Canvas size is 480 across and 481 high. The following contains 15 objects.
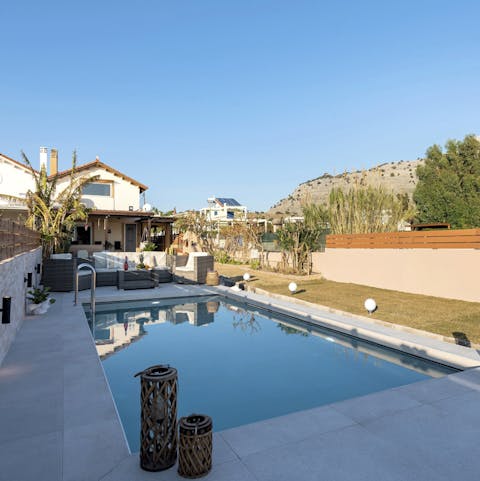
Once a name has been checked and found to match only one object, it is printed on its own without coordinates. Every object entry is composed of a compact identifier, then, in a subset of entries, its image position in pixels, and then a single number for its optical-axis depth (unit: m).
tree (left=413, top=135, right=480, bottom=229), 26.43
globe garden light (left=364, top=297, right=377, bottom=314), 10.20
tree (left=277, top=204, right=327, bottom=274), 19.28
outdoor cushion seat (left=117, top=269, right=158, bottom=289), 14.21
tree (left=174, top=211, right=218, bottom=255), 28.61
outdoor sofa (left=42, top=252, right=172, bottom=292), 13.48
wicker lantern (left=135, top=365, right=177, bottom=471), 3.41
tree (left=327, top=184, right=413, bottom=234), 17.94
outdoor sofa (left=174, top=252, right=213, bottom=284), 15.98
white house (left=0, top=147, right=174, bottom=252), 22.89
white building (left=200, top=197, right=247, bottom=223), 28.94
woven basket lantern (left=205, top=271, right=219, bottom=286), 16.03
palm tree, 15.07
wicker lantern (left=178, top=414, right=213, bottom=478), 3.26
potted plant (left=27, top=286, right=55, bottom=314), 9.58
